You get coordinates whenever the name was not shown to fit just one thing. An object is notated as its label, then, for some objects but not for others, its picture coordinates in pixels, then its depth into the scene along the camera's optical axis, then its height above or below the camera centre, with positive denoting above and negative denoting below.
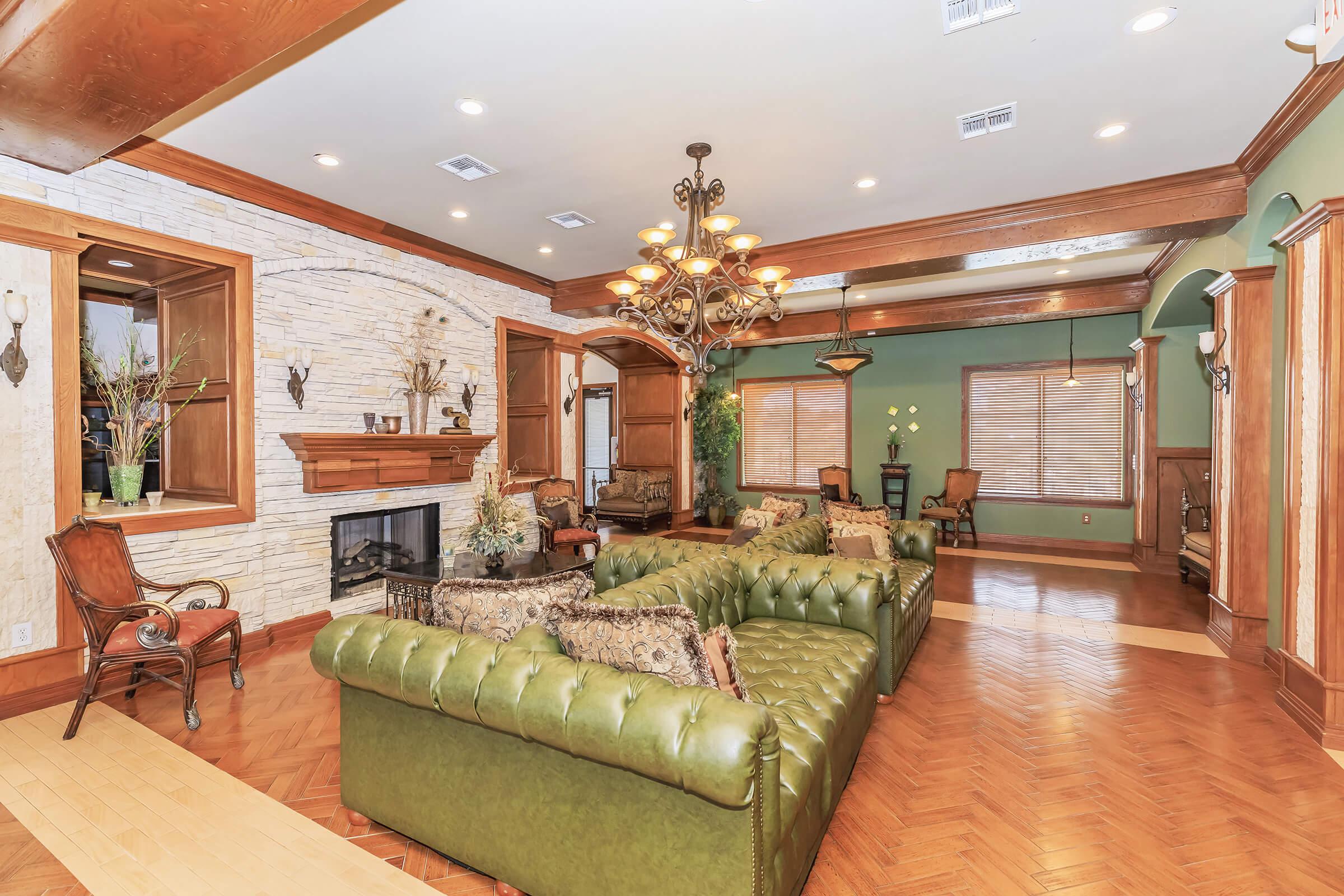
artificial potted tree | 9.88 +0.19
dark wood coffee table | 3.96 -0.84
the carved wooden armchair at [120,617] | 3.01 -0.88
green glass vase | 3.83 -0.22
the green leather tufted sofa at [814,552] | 3.34 -0.78
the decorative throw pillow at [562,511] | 6.41 -0.70
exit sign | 2.17 +1.49
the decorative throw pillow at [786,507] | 5.09 -0.54
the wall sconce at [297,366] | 4.34 +0.59
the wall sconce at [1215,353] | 4.19 +0.64
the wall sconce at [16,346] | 3.12 +0.53
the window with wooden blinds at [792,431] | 9.57 +0.20
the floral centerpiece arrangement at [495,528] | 4.14 -0.57
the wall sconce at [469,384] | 5.70 +0.58
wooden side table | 8.67 -0.63
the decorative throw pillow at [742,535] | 4.73 -0.72
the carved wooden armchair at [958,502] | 8.10 -0.81
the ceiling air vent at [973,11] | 2.41 +1.72
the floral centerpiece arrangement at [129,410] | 3.85 +0.25
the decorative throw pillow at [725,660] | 1.99 -0.71
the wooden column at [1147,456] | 6.74 -0.17
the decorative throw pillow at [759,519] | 4.94 -0.62
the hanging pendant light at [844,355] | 7.14 +1.04
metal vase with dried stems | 5.15 +0.70
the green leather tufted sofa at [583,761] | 1.54 -0.97
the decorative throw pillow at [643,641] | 1.85 -0.62
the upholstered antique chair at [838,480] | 9.08 -0.56
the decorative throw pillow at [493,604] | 2.21 -0.59
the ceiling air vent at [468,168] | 3.75 +1.75
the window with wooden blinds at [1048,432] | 7.73 +0.13
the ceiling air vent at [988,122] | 3.21 +1.73
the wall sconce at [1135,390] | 6.96 +0.60
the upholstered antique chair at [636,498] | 8.79 -0.79
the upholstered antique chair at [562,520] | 6.29 -0.80
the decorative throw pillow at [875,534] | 4.39 -0.66
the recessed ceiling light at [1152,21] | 2.45 +1.72
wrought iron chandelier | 3.34 +0.99
